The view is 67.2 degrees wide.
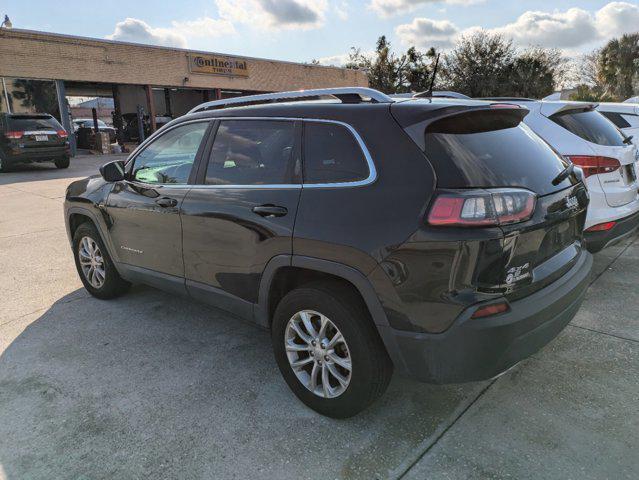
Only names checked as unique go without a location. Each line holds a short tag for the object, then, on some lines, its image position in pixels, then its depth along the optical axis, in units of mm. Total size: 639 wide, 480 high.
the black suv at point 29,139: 14312
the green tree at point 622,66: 37369
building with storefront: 18922
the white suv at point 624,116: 6141
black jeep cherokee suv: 2127
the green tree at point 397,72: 42594
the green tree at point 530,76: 38031
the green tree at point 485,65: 38094
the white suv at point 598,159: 4199
